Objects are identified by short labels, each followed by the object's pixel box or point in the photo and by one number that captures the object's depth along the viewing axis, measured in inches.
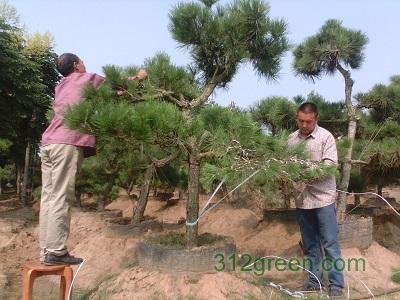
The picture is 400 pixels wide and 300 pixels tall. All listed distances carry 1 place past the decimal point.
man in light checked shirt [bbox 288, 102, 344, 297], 122.9
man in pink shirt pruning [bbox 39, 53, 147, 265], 107.1
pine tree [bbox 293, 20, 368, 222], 190.1
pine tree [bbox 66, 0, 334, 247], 101.8
